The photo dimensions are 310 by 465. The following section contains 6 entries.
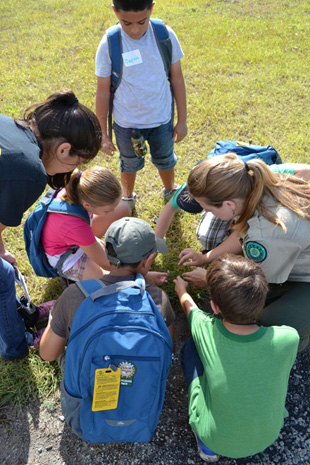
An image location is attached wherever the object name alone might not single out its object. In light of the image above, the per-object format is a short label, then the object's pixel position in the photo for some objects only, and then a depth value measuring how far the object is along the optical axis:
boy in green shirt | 1.81
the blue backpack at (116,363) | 1.80
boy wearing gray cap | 1.96
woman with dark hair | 1.70
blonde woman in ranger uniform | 2.12
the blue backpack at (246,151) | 2.54
